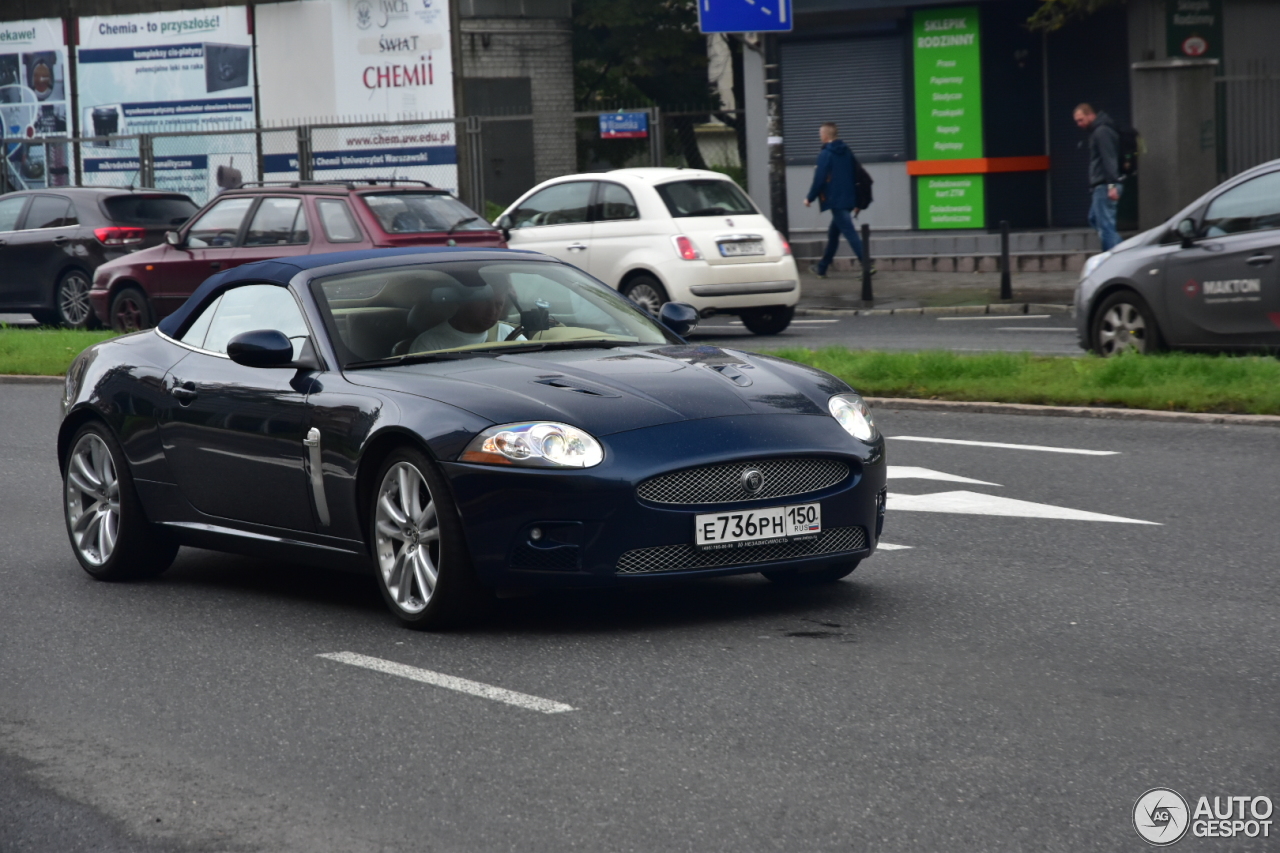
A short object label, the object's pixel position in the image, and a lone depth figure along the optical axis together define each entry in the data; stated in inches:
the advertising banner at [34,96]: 1566.2
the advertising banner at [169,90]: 1472.7
